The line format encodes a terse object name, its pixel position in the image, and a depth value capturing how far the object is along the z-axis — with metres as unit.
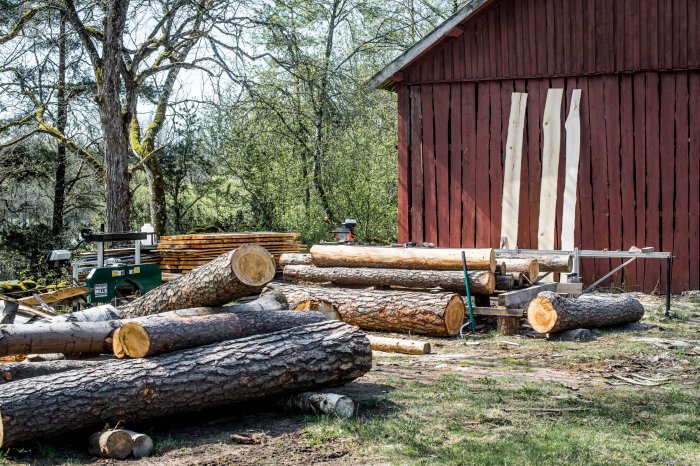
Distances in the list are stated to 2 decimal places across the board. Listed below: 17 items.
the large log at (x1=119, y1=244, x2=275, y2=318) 7.65
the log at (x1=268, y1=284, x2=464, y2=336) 10.84
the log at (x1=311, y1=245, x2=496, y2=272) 11.69
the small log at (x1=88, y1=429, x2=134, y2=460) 5.52
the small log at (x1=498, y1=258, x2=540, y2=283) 12.04
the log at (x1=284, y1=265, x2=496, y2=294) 11.48
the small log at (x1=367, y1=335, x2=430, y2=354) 9.69
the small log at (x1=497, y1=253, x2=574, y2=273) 12.59
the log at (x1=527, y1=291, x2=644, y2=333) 10.52
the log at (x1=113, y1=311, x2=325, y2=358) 6.52
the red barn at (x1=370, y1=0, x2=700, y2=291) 14.35
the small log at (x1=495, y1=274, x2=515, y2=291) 11.78
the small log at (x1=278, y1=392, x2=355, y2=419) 6.53
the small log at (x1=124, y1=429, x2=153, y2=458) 5.61
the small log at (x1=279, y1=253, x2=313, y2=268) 14.16
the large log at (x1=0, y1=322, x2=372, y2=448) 5.55
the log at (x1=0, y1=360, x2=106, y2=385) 6.43
